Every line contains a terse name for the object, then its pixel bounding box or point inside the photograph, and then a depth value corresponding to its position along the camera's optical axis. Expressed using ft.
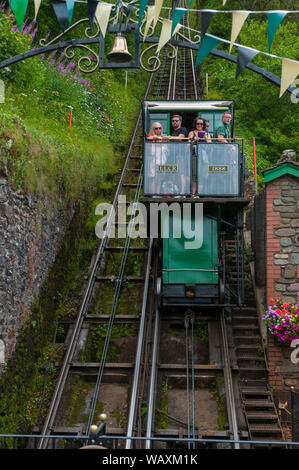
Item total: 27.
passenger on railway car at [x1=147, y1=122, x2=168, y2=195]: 29.04
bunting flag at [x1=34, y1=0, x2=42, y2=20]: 20.91
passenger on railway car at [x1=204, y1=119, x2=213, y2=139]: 31.71
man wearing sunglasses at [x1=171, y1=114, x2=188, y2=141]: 31.83
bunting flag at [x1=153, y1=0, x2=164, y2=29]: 20.16
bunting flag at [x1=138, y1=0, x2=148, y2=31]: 20.47
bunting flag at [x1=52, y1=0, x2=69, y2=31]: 22.50
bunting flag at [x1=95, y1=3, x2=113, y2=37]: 22.22
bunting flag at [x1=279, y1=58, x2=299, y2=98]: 19.11
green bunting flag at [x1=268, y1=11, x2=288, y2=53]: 19.17
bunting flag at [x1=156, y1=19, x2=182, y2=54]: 21.48
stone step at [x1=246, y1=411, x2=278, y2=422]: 25.13
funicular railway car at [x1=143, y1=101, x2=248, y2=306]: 28.81
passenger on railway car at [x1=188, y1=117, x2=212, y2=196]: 29.32
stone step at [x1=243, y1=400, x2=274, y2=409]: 25.96
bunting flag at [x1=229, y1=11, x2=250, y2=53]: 19.70
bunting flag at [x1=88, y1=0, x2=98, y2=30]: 21.29
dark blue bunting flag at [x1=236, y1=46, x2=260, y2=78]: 20.68
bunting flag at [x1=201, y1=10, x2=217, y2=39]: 20.07
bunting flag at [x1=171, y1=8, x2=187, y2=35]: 20.21
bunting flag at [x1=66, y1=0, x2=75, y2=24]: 21.33
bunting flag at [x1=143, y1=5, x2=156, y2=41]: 22.15
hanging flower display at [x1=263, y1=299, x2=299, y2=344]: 26.63
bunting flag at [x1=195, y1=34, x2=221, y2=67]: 20.79
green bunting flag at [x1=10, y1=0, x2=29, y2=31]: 21.21
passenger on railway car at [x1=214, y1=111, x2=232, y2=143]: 31.86
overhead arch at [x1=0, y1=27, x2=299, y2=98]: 23.27
